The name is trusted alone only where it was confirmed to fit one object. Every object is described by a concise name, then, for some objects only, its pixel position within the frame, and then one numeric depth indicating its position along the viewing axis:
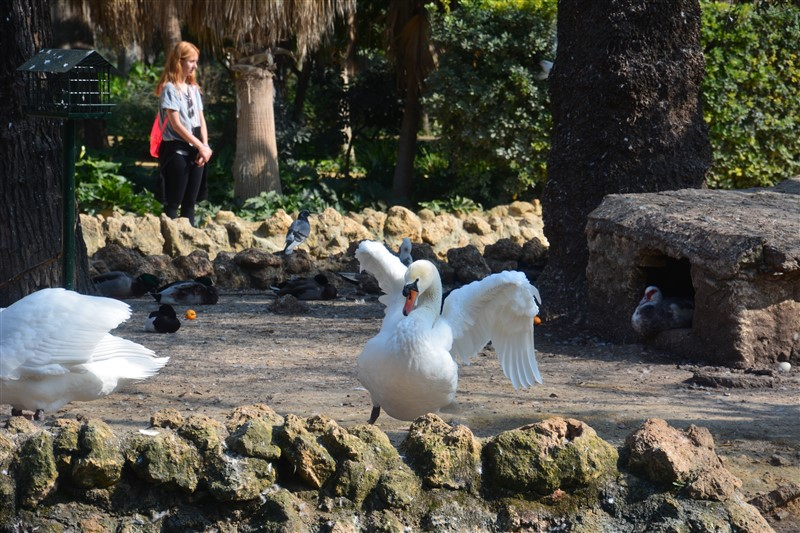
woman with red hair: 20.02
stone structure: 13.56
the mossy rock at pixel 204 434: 7.49
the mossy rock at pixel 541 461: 7.77
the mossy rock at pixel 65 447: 7.26
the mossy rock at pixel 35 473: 7.19
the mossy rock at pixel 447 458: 7.74
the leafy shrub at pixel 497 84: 30.98
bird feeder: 12.42
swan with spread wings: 9.85
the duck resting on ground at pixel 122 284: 18.10
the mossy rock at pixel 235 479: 7.40
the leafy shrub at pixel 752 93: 29.25
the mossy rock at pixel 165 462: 7.31
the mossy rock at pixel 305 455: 7.54
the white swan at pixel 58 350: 9.66
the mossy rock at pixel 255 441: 7.50
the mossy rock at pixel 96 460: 7.17
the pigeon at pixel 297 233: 21.82
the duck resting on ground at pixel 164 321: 15.19
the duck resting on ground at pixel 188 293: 17.63
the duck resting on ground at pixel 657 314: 14.67
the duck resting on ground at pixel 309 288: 18.70
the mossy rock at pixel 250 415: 7.82
